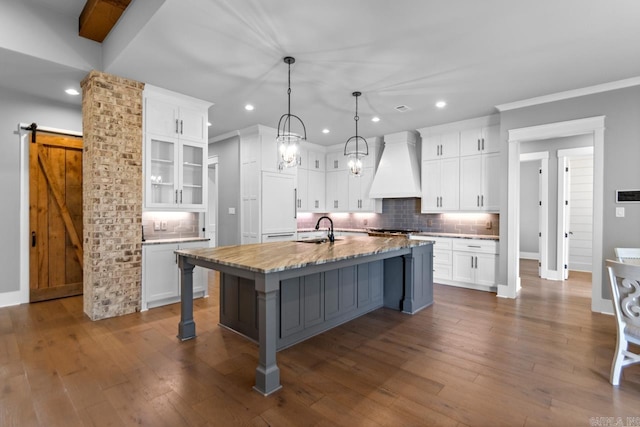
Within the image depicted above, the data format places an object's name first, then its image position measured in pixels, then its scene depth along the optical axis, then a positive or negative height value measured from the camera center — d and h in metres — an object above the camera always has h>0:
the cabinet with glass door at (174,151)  4.00 +0.82
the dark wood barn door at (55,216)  4.26 -0.09
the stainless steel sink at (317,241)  3.88 -0.37
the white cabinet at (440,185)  5.55 +0.48
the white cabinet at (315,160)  7.21 +1.18
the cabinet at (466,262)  4.94 -0.84
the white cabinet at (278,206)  5.83 +0.09
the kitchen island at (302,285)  2.23 -0.79
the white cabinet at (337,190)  7.22 +0.48
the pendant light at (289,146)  3.26 +0.68
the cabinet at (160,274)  3.94 -0.83
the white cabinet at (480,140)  5.09 +1.19
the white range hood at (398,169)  6.04 +0.83
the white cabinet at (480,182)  5.09 +0.49
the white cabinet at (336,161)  7.32 +1.18
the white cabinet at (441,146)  5.53 +1.19
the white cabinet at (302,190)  6.95 +0.47
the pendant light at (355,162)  4.20 +0.66
